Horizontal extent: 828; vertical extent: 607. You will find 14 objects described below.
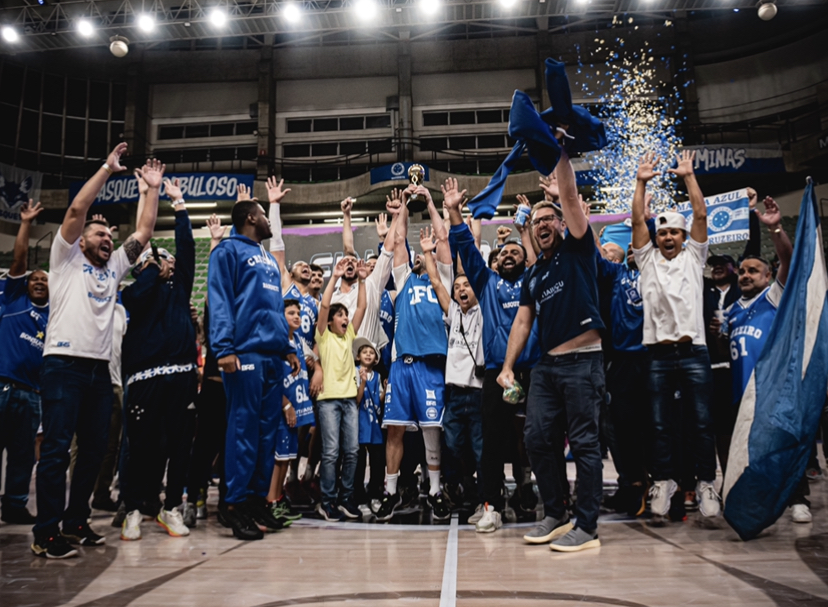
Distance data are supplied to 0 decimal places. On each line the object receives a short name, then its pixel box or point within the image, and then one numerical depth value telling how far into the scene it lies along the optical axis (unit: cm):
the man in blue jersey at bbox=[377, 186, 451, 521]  444
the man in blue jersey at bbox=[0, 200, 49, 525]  411
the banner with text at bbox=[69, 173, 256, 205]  1817
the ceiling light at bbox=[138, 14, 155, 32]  1507
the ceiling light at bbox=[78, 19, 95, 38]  1518
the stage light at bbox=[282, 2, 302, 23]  1491
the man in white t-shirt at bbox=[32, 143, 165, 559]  310
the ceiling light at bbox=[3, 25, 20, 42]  1537
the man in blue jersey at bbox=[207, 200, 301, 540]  353
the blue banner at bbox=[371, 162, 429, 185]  1856
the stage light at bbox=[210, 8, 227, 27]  1504
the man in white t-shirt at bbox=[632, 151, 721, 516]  373
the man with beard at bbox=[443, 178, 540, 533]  377
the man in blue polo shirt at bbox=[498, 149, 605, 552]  317
